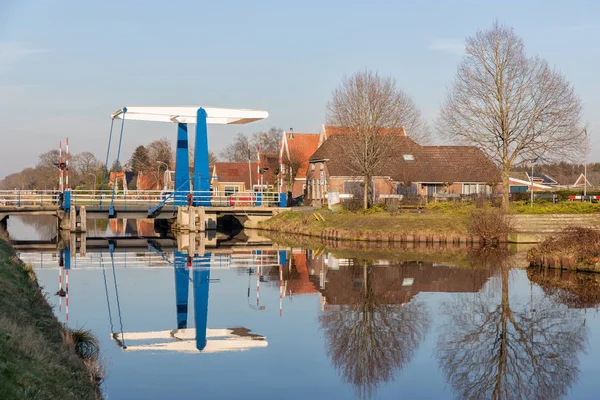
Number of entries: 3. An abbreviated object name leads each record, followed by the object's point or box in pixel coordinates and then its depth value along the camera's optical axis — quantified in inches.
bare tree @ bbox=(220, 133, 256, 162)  3479.3
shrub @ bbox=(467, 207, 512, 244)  1105.4
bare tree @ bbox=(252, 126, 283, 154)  3120.1
